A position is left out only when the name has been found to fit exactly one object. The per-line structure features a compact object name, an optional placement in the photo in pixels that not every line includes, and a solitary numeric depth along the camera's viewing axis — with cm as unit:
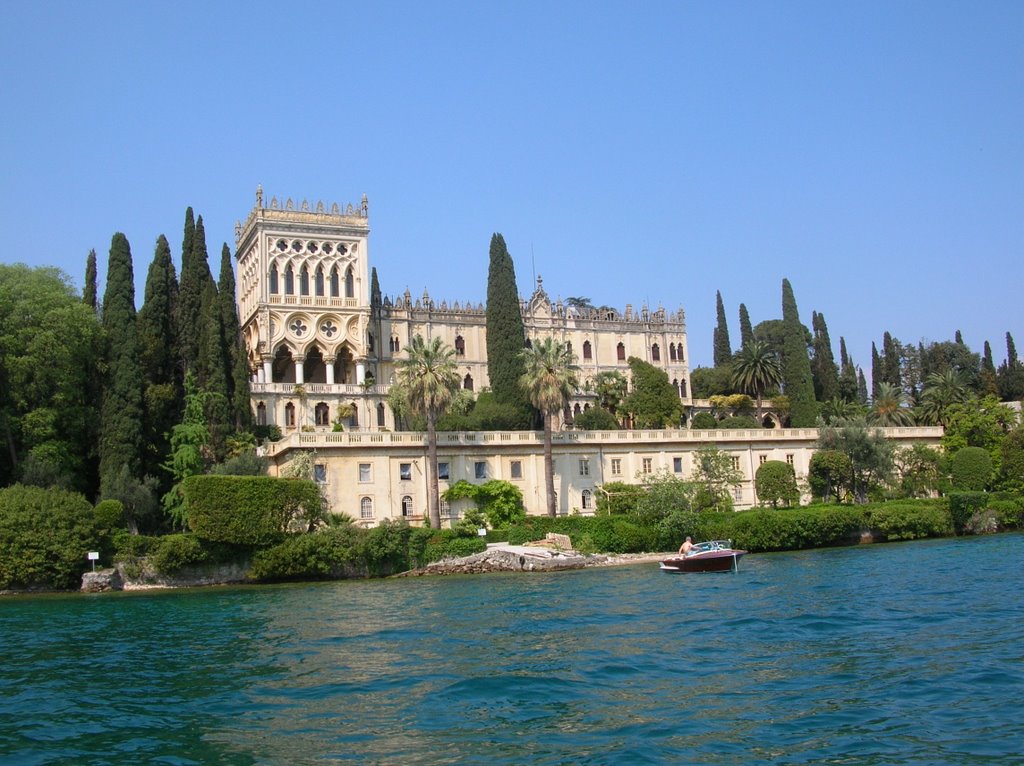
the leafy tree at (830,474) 5603
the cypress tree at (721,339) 9169
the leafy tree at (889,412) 6825
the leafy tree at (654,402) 6869
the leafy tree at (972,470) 5734
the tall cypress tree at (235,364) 5422
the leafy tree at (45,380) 4669
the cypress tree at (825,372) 8319
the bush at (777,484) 5538
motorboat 4056
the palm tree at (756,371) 7406
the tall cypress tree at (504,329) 6525
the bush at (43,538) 4106
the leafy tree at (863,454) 5641
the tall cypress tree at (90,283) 5678
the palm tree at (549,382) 5306
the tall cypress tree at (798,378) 7306
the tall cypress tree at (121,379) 4756
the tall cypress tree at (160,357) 5038
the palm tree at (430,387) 5031
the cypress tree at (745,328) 8656
